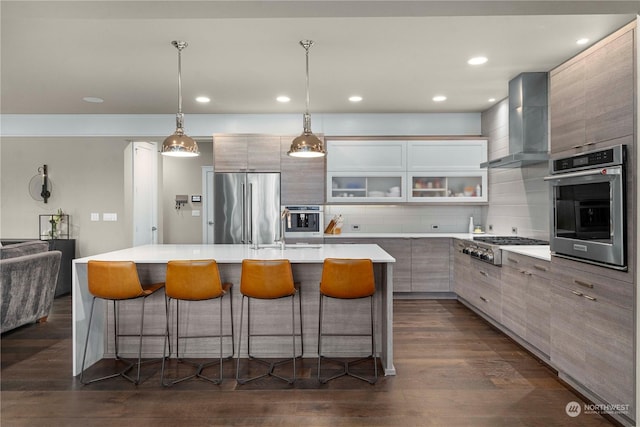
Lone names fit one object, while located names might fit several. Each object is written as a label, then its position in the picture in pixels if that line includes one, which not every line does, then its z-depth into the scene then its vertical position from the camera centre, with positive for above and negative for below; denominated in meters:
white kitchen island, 3.10 -0.69
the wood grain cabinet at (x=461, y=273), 4.70 -0.78
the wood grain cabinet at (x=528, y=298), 3.08 -0.75
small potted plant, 5.87 -0.14
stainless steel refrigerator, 5.35 +0.06
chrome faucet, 3.66 -0.28
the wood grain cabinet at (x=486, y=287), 3.90 -0.81
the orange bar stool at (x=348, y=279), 2.80 -0.48
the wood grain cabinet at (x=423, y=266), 5.28 -0.73
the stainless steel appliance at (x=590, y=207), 2.27 +0.02
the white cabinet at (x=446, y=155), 5.51 +0.80
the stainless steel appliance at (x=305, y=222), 5.50 -0.14
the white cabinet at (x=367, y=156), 5.57 +0.79
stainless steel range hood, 4.05 +0.98
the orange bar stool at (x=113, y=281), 2.82 -0.49
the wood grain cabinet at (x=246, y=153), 5.46 +0.83
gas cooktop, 3.98 -0.31
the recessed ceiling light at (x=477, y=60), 3.63 +1.43
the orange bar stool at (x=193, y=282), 2.82 -0.50
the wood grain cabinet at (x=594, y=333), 2.21 -0.77
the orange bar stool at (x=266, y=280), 2.84 -0.50
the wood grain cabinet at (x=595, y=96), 2.27 +0.75
